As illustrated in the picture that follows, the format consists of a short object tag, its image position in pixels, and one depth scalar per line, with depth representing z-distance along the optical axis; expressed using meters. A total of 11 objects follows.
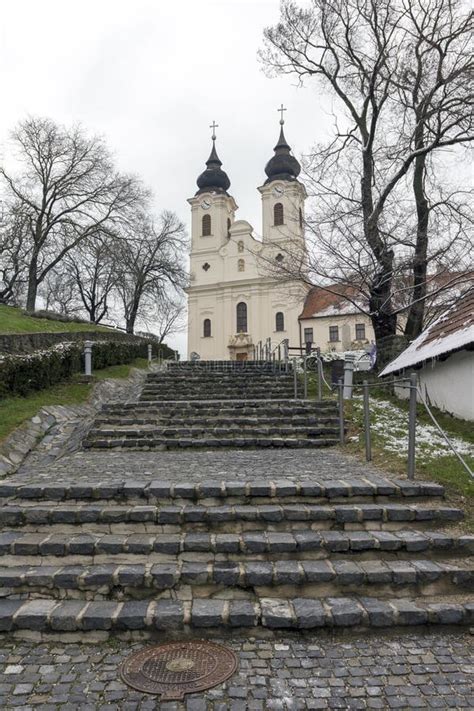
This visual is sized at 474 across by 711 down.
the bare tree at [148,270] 28.85
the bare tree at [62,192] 25.53
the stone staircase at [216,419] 8.15
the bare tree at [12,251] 24.81
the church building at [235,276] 42.12
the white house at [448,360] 7.36
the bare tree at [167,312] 33.41
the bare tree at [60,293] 38.84
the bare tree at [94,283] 33.65
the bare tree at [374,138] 12.37
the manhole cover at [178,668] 2.75
